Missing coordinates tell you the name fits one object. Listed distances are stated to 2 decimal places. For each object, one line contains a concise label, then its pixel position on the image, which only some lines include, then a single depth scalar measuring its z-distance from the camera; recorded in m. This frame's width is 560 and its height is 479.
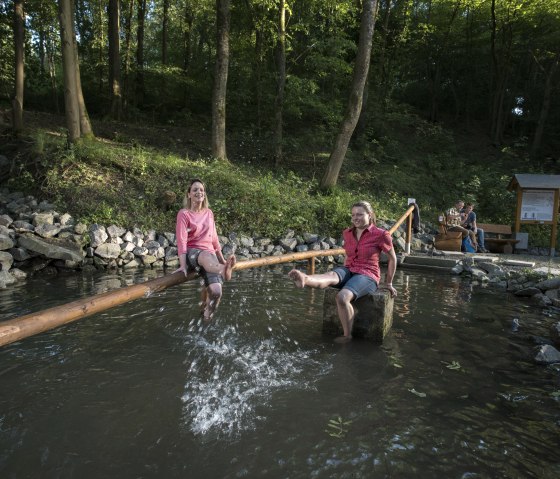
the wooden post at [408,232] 12.11
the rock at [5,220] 9.95
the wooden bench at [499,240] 13.59
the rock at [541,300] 8.00
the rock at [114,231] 10.89
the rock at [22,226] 9.91
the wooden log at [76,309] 2.30
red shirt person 5.37
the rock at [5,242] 9.27
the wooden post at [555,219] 13.08
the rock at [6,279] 8.12
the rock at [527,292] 8.60
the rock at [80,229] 10.57
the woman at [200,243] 4.86
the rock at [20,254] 9.35
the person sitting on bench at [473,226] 13.14
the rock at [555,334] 5.85
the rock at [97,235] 10.45
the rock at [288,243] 12.53
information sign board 13.29
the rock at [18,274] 8.70
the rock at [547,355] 5.09
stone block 5.62
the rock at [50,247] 9.51
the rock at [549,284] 8.46
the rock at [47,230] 10.05
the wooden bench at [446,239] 12.87
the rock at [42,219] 10.32
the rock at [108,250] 10.30
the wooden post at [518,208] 13.49
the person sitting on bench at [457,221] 12.91
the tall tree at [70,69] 13.16
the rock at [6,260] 8.83
